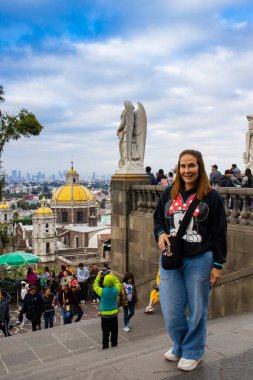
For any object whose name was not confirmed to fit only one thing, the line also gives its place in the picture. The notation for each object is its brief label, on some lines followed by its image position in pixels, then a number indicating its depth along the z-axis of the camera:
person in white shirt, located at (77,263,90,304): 11.05
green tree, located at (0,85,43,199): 13.34
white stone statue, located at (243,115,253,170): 9.34
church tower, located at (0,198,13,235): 69.88
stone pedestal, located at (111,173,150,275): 9.81
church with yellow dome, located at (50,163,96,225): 75.06
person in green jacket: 5.50
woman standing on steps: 3.04
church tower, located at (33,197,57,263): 61.06
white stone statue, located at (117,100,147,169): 9.67
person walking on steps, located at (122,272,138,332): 6.90
